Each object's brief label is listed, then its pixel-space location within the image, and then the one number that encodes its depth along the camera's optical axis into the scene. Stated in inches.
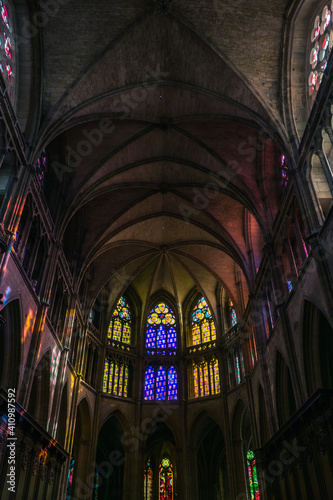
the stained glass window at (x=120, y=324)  1114.1
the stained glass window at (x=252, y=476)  877.8
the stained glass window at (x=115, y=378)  1019.3
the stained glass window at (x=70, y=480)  825.7
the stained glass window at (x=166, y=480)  1024.9
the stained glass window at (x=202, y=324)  1117.7
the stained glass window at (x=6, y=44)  526.9
